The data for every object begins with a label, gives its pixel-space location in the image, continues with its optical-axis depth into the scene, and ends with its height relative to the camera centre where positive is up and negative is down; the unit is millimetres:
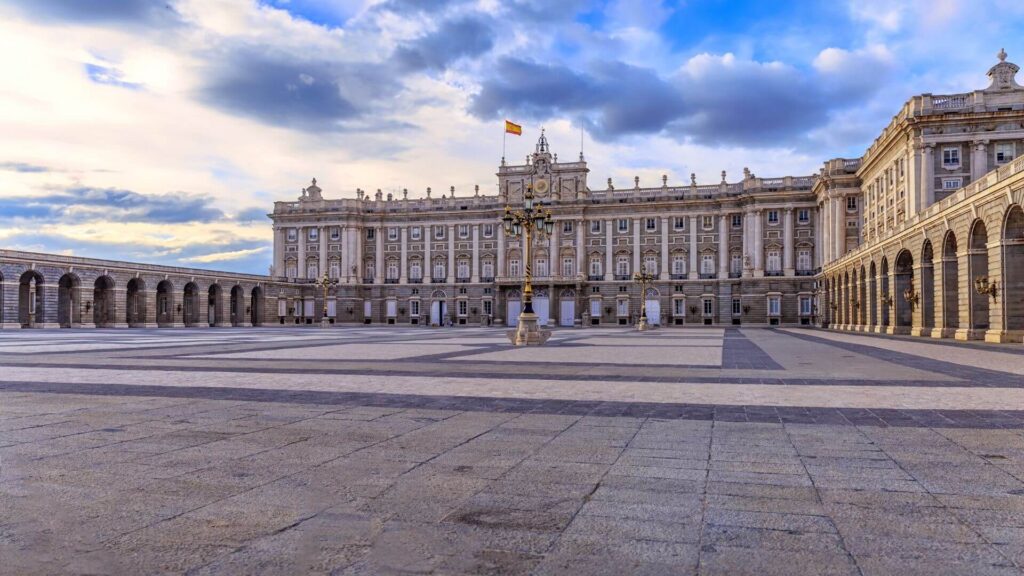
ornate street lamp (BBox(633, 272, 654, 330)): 58844 +1833
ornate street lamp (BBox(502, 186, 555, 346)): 29234 +1805
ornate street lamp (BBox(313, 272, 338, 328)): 71775 -1805
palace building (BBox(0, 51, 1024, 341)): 49344 +4687
